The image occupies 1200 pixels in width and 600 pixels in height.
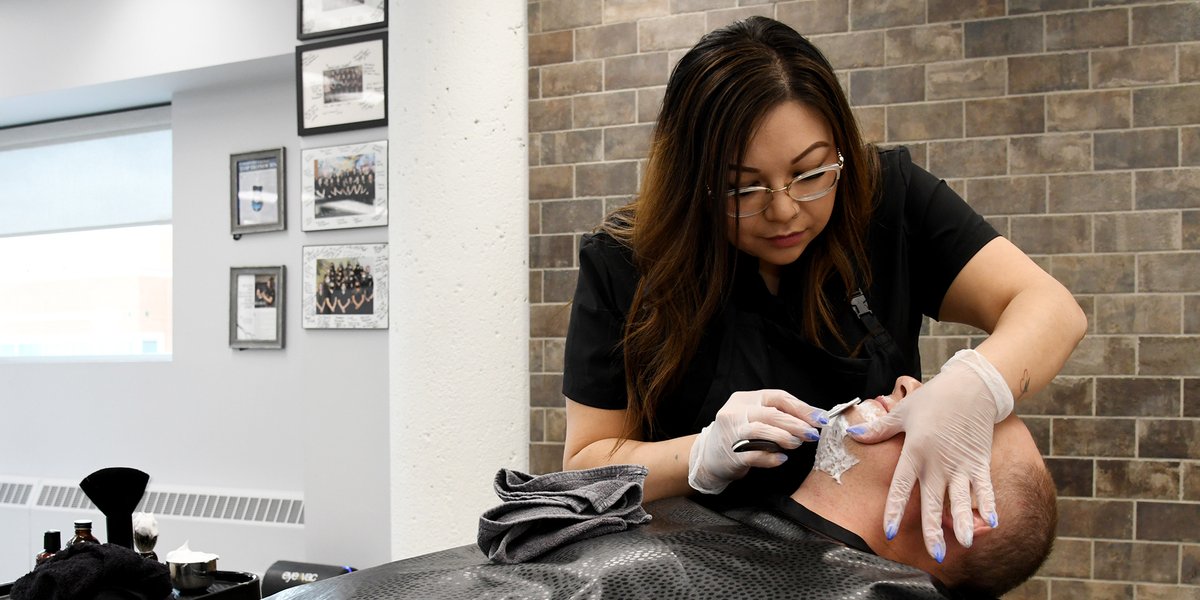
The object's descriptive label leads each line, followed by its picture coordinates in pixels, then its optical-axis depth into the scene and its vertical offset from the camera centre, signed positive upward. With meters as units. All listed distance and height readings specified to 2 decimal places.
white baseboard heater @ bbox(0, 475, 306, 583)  3.93 -1.09
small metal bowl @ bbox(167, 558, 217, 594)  1.67 -0.54
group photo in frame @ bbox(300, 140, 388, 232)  3.38 +0.40
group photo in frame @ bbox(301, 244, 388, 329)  3.43 +0.01
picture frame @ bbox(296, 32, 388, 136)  3.30 +0.77
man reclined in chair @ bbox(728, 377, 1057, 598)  1.11 -0.29
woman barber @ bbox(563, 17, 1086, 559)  1.30 +0.00
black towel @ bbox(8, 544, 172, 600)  1.38 -0.46
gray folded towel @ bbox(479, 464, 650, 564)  1.04 -0.27
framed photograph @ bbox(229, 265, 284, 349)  3.95 -0.08
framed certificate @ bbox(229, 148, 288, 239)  3.94 +0.44
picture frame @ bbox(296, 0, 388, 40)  3.28 +1.02
